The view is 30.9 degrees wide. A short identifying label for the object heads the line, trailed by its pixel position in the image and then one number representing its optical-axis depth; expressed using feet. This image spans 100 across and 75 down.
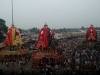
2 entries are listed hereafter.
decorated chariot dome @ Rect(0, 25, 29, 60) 77.10
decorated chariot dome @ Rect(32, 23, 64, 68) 66.28
